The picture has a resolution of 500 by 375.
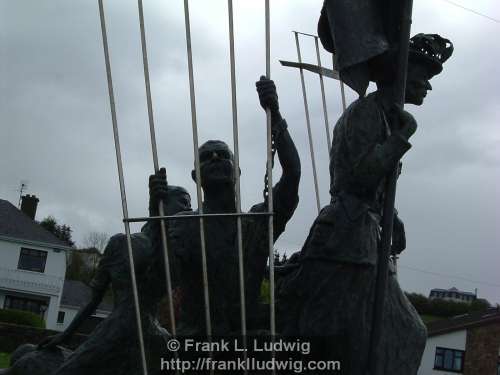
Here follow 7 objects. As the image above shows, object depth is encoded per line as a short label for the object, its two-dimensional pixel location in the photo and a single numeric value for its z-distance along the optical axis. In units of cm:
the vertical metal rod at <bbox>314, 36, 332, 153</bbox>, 623
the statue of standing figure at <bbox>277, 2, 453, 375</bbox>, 480
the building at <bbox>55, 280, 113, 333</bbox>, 5272
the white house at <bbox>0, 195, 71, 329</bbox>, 4800
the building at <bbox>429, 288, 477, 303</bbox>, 10175
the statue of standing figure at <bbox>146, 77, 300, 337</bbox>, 563
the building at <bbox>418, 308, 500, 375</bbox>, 3678
